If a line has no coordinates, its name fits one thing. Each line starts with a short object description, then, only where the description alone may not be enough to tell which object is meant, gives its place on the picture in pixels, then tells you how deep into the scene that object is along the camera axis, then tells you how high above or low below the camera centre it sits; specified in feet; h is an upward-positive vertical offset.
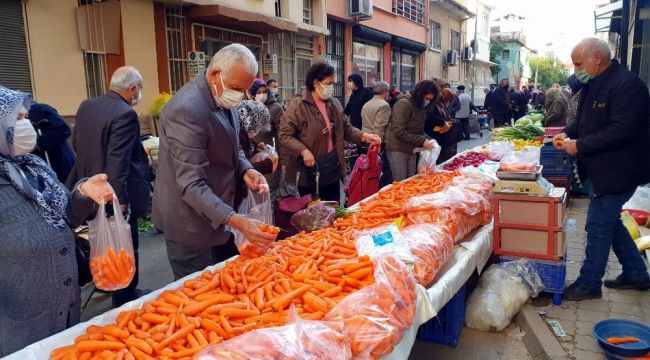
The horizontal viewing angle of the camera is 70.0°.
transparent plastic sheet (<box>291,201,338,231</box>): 12.81 -2.88
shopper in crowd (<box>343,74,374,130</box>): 30.35 +1.07
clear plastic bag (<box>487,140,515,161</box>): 22.12 -1.91
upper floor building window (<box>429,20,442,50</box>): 80.05 +13.45
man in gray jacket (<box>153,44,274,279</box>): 8.09 -0.90
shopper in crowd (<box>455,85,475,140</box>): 51.86 +0.62
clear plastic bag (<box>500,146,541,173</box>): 13.07 -1.49
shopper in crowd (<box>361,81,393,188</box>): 22.72 -0.13
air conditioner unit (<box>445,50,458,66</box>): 84.79 +9.81
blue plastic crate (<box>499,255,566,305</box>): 12.47 -4.42
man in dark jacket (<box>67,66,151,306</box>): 12.39 -0.65
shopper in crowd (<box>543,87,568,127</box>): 28.04 -0.13
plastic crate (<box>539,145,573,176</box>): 21.83 -2.35
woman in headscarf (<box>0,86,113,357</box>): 6.20 -1.66
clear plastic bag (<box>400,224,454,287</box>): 9.11 -2.85
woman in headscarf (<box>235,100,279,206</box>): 13.06 -0.41
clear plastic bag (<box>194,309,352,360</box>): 5.64 -2.85
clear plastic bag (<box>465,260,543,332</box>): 12.03 -4.82
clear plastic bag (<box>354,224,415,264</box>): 8.75 -2.58
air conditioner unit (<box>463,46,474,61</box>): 92.84 +11.63
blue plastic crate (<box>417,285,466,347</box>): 11.17 -5.20
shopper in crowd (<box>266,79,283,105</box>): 29.36 +1.94
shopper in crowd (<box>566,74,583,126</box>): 20.31 +0.41
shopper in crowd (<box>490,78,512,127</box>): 48.78 +0.70
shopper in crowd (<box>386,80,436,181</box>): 19.21 -0.55
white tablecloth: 6.36 -3.46
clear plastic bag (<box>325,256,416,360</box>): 6.63 -3.01
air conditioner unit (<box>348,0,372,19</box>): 48.67 +11.06
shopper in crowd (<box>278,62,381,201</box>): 15.11 -0.59
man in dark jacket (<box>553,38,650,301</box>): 11.35 -0.96
